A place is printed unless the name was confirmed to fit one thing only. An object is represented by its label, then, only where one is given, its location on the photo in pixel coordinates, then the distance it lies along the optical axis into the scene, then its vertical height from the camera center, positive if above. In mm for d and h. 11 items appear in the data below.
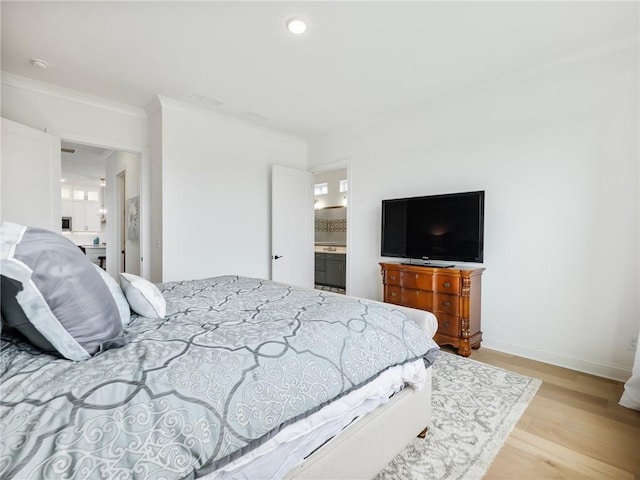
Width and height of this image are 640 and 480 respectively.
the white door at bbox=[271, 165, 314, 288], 4445 +104
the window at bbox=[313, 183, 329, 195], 7366 +1075
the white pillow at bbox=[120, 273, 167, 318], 1481 -324
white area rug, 1563 -1157
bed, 711 -468
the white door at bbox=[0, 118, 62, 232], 2783 +520
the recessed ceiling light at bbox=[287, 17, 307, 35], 2230 +1518
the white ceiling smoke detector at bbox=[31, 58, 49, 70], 2718 +1488
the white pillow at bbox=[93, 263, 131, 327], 1345 -298
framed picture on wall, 4215 +186
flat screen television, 3061 +76
